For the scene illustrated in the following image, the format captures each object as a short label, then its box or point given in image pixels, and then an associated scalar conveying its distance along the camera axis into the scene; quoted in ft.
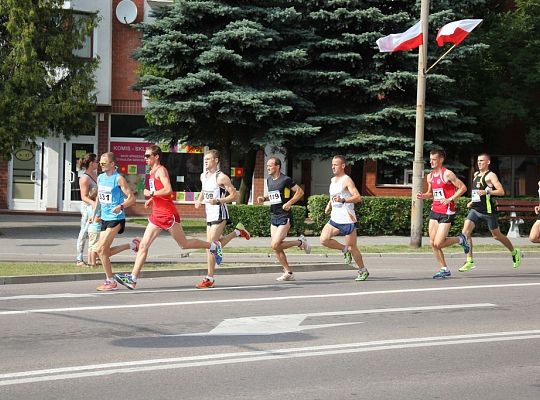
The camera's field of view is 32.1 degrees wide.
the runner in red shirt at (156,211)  42.24
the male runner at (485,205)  53.83
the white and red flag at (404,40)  72.69
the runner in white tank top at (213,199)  44.55
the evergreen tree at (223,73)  82.89
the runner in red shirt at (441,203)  49.06
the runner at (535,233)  52.65
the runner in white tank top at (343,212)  47.55
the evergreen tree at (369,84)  86.48
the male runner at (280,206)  48.06
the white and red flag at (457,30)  73.92
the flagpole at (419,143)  71.82
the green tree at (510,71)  96.99
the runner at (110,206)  43.09
